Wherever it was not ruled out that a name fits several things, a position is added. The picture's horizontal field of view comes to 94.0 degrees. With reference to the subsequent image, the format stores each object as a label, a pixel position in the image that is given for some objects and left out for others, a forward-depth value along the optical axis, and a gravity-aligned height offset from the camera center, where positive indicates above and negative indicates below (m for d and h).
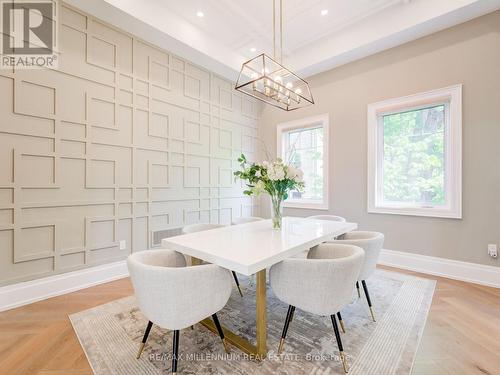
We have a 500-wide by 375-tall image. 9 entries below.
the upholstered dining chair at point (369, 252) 1.84 -0.52
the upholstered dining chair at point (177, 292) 1.24 -0.59
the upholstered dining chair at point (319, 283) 1.37 -0.58
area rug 1.47 -1.13
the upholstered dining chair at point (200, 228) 2.37 -0.44
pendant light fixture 2.20 +1.05
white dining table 1.39 -0.42
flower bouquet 2.04 +0.08
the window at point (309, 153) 4.10 +0.66
